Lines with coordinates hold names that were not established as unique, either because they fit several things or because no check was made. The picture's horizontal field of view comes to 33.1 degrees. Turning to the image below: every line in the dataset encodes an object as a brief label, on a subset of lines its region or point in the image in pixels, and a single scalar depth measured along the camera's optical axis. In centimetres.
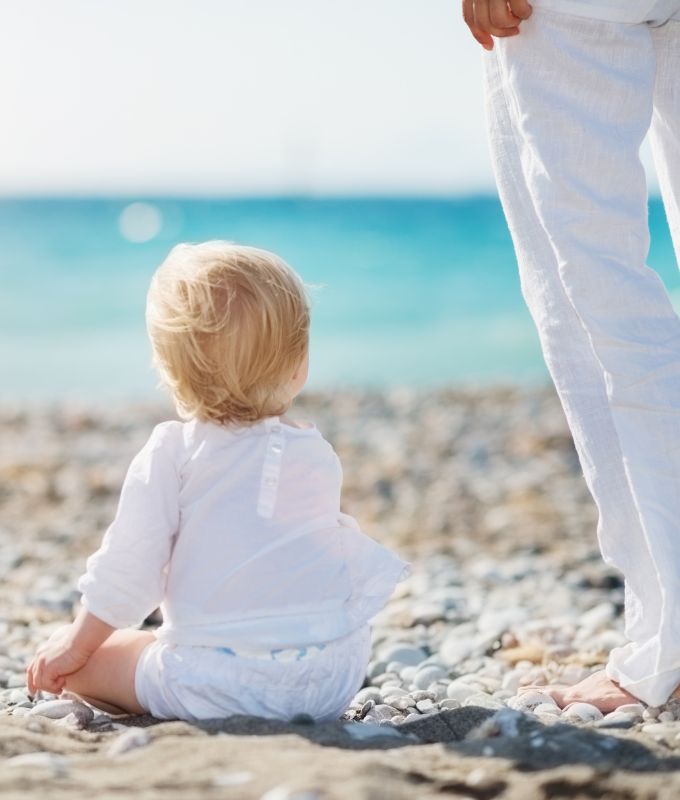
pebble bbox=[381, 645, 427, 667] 341
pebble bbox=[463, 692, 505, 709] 266
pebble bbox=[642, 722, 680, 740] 217
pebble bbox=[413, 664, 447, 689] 314
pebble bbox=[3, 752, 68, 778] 193
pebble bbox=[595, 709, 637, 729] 238
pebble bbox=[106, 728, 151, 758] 210
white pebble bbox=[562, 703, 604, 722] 254
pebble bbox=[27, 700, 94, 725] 252
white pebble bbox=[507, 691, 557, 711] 269
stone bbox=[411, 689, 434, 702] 285
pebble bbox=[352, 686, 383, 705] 286
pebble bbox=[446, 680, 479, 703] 292
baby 239
